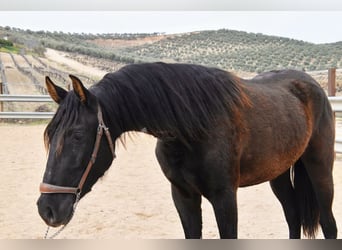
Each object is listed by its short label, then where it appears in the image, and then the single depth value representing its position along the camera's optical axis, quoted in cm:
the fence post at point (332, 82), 485
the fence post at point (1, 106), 770
